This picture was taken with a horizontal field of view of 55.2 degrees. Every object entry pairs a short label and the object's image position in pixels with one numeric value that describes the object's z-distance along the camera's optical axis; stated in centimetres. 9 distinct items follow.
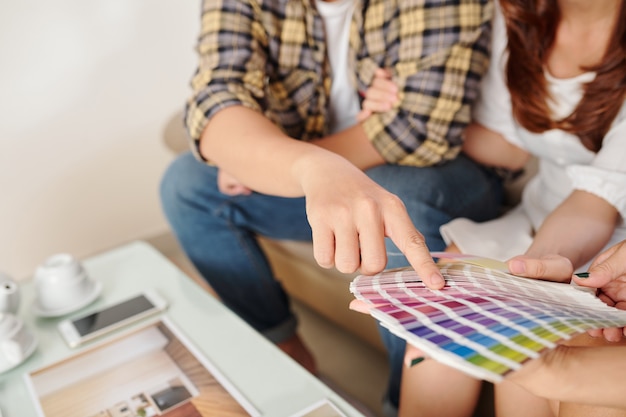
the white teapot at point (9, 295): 98
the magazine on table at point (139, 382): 75
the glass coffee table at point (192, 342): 75
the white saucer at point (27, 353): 88
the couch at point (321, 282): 126
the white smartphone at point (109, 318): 95
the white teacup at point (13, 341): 88
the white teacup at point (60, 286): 102
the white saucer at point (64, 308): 102
